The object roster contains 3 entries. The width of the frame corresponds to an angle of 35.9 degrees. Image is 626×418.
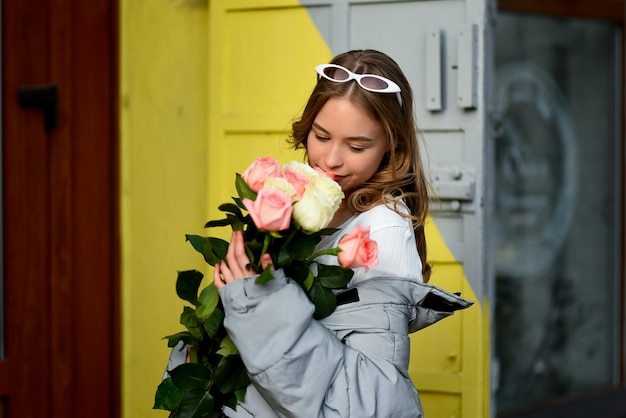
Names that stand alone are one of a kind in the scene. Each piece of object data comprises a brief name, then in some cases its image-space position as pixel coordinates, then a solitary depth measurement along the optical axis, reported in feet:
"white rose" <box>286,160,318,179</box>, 6.70
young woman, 6.52
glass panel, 17.38
